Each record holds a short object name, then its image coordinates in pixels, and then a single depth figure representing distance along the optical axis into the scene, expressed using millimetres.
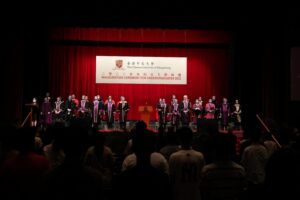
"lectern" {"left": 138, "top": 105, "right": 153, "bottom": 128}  12648
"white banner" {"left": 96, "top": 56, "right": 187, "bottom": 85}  14352
